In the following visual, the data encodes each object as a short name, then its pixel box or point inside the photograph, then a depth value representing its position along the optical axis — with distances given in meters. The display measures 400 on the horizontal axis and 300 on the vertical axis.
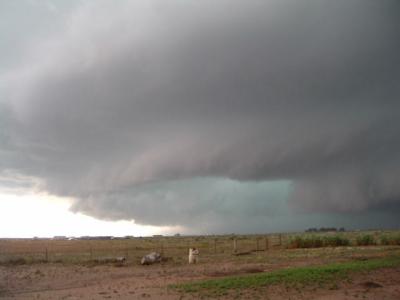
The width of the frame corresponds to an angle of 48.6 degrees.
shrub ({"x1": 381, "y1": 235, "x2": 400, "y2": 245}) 56.69
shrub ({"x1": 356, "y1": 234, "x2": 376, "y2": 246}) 57.74
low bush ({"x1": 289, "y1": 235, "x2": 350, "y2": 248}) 56.66
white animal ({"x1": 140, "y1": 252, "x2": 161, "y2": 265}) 39.97
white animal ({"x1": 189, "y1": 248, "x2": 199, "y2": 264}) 39.41
